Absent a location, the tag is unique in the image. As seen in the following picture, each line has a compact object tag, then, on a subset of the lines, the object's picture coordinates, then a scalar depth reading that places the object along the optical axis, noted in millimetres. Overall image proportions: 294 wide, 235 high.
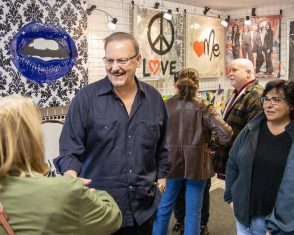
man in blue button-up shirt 1758
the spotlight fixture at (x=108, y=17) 3219
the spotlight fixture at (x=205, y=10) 4531
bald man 2930
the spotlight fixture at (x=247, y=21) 4520
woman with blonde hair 1032
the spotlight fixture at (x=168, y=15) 3863
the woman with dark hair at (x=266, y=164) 1900
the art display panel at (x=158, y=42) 3688
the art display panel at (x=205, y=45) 4309
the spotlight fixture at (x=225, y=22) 4668
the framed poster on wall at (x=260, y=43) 4402
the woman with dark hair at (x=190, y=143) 2863
